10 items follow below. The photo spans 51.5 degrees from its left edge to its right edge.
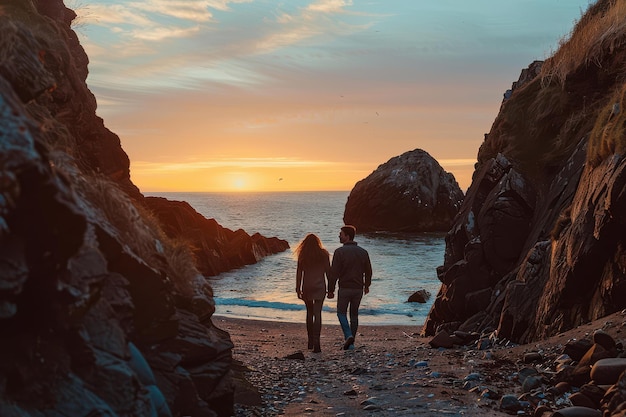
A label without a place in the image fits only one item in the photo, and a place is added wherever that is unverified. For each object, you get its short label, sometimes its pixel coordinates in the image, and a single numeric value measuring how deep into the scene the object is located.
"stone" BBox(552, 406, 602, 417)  7.04
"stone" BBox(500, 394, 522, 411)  7.99
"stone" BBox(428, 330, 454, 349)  13.74
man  14.16
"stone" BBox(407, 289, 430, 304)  29.88
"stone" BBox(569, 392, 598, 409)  7.44
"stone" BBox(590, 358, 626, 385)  7.71
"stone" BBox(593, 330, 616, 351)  8.48
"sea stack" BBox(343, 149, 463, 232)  84.69
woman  13.81
